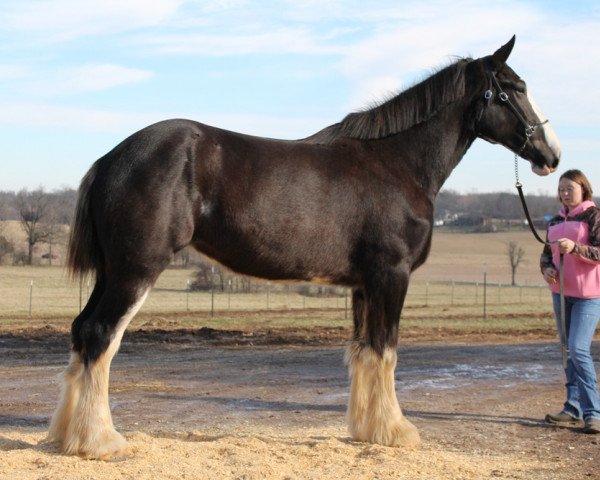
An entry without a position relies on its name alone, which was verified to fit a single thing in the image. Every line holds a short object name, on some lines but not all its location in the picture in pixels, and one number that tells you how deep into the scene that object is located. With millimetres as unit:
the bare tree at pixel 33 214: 36781
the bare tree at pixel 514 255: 50444
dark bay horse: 5180
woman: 6617
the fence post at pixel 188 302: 28189
